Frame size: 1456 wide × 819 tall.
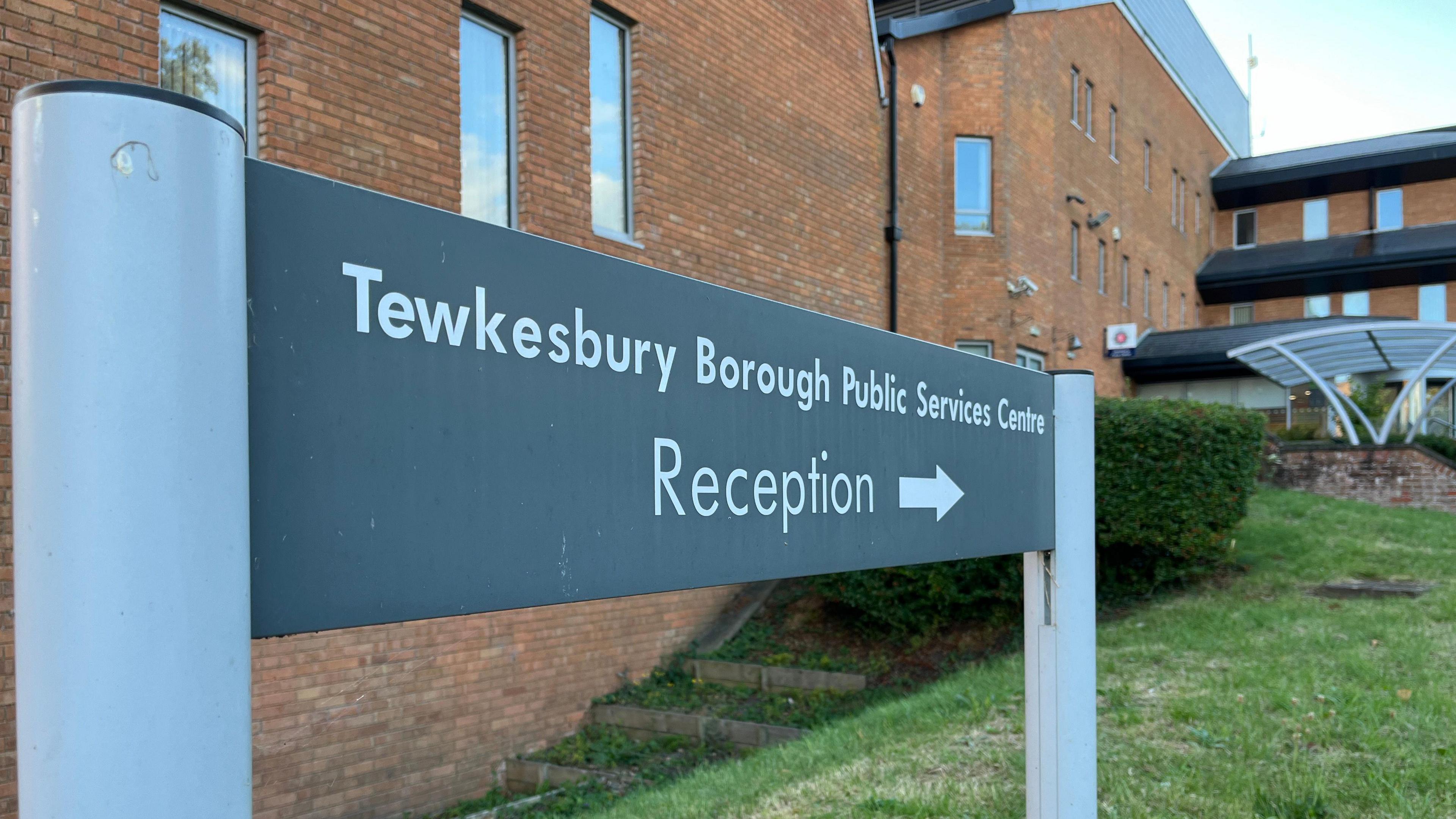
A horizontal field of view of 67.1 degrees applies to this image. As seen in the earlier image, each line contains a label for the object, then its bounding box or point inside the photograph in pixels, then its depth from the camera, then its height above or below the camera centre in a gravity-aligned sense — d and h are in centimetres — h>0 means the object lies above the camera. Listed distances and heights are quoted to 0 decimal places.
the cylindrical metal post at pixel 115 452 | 95 -4
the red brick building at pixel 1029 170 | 1661 +408
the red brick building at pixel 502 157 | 661 +189
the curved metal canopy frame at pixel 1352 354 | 2105 +89
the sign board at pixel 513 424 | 110 -2
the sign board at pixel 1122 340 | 2342 +127
